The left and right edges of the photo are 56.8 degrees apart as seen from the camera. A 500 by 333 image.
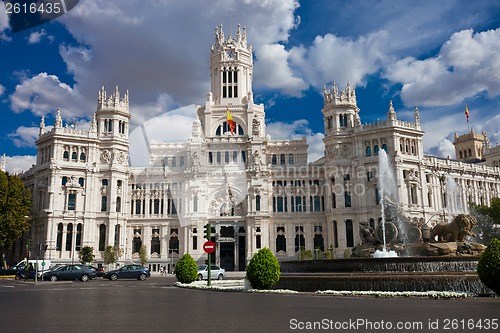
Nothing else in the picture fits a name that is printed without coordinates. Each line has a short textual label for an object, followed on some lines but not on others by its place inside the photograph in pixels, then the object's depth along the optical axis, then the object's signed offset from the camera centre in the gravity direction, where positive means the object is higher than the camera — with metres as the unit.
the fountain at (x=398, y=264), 22.70 -0.94
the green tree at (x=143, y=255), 76.81 -0.40
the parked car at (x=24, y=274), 50.26 -2.08
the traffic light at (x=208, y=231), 33.71 +1.48
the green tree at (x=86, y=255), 70.31 -0.20
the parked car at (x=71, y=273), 46.74 -1.94
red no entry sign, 32.45 +0.30
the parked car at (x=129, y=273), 51.44 -2.27
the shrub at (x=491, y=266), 19.05 -0.84
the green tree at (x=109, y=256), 70.88 -0.43
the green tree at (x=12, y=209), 70.44 +7.12
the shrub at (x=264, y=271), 26.16 -1.16
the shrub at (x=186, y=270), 35.38 -1.39
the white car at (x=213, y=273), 48.16 -2.23
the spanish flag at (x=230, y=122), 88.56 +24.38
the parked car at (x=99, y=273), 54.91 -2.32
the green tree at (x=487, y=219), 71.44 +4.47
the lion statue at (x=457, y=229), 30.31 +1.12
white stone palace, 77.00 +10.56
